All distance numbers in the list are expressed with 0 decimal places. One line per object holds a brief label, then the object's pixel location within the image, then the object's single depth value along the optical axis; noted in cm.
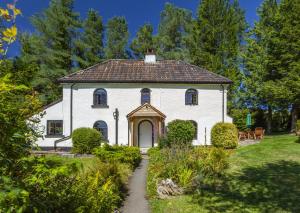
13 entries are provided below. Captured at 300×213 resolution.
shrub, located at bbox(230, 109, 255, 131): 3069
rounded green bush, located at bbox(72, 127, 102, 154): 2005
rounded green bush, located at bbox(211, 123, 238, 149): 2100
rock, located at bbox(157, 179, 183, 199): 932
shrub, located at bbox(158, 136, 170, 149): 2057
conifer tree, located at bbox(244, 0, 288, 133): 2948
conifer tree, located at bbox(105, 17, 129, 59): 4191
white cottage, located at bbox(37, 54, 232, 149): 2375
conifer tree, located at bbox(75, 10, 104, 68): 4034
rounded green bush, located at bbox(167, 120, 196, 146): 2127
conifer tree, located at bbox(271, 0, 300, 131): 2665
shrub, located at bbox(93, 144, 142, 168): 1421
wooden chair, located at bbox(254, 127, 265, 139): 2517
